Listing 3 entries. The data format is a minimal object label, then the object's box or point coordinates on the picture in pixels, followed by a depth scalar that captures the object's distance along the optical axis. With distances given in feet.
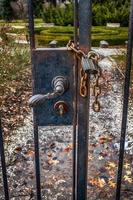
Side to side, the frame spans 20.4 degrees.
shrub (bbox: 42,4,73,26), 66.64
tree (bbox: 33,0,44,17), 85.78
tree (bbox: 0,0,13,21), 89.20
